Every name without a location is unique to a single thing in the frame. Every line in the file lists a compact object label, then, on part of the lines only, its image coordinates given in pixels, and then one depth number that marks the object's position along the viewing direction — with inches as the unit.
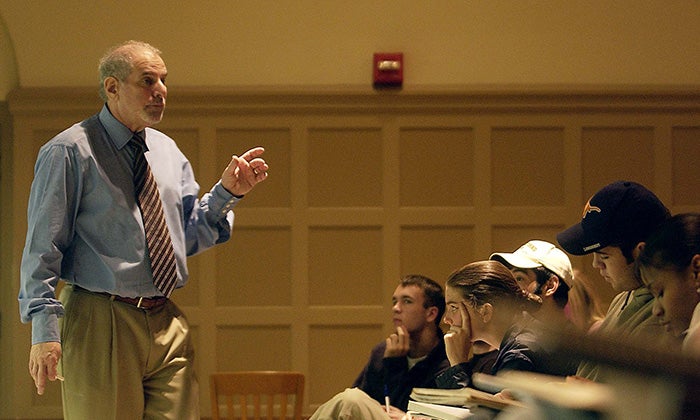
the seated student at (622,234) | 178.4
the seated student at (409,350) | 270.2
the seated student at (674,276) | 136.0
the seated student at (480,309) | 194.1
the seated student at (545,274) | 223.9
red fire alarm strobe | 384.5
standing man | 200.5
